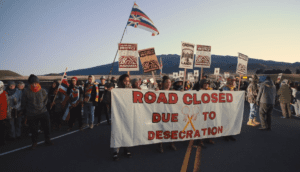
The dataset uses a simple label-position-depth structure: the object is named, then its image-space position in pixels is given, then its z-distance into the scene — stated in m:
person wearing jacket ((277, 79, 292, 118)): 9.59
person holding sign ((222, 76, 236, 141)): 6.32
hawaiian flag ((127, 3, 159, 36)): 8.95
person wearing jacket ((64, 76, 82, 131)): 6.86
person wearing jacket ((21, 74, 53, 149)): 4.70
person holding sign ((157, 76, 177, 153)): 4.68
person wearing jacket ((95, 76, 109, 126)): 7.77
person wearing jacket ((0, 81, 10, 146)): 5.18
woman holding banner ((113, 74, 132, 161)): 4.51
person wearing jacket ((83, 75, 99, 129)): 6.92
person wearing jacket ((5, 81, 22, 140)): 5.67
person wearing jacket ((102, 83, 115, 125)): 7.61
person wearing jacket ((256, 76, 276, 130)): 6.72
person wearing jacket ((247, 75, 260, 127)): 7.59
